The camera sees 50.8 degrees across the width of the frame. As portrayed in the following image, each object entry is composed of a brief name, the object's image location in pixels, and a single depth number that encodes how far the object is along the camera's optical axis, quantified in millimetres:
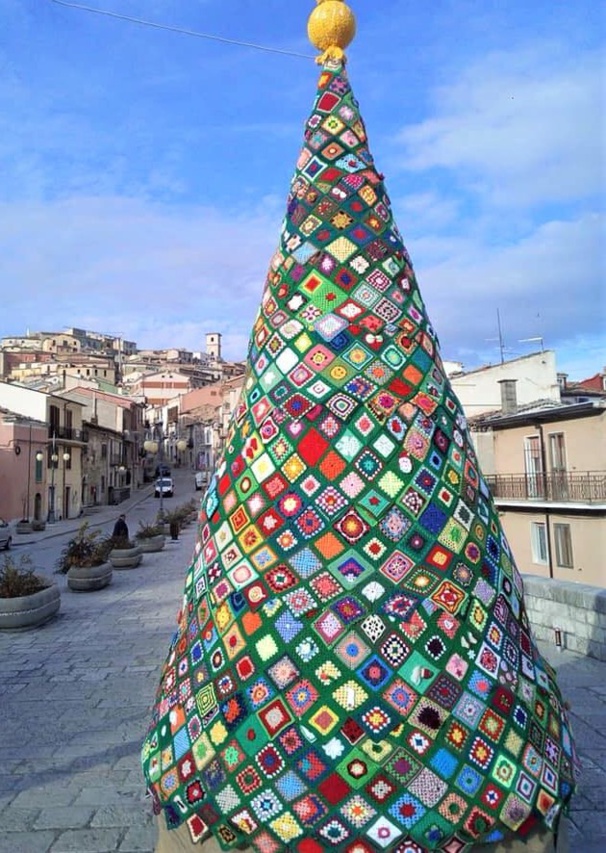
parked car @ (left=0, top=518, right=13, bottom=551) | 21016
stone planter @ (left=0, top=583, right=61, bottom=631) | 8359
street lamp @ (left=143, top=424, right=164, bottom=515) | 24688
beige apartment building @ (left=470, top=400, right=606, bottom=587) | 18953
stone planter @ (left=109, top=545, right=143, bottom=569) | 14359
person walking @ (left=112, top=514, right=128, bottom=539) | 15914
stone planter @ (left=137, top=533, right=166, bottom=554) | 17797
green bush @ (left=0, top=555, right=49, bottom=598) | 8680
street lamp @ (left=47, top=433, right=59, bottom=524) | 33344
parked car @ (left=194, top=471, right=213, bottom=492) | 50344
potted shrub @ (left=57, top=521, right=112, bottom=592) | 11406
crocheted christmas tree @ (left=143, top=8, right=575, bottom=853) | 2088
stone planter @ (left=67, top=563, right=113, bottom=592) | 11367
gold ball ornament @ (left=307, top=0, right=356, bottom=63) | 3035
